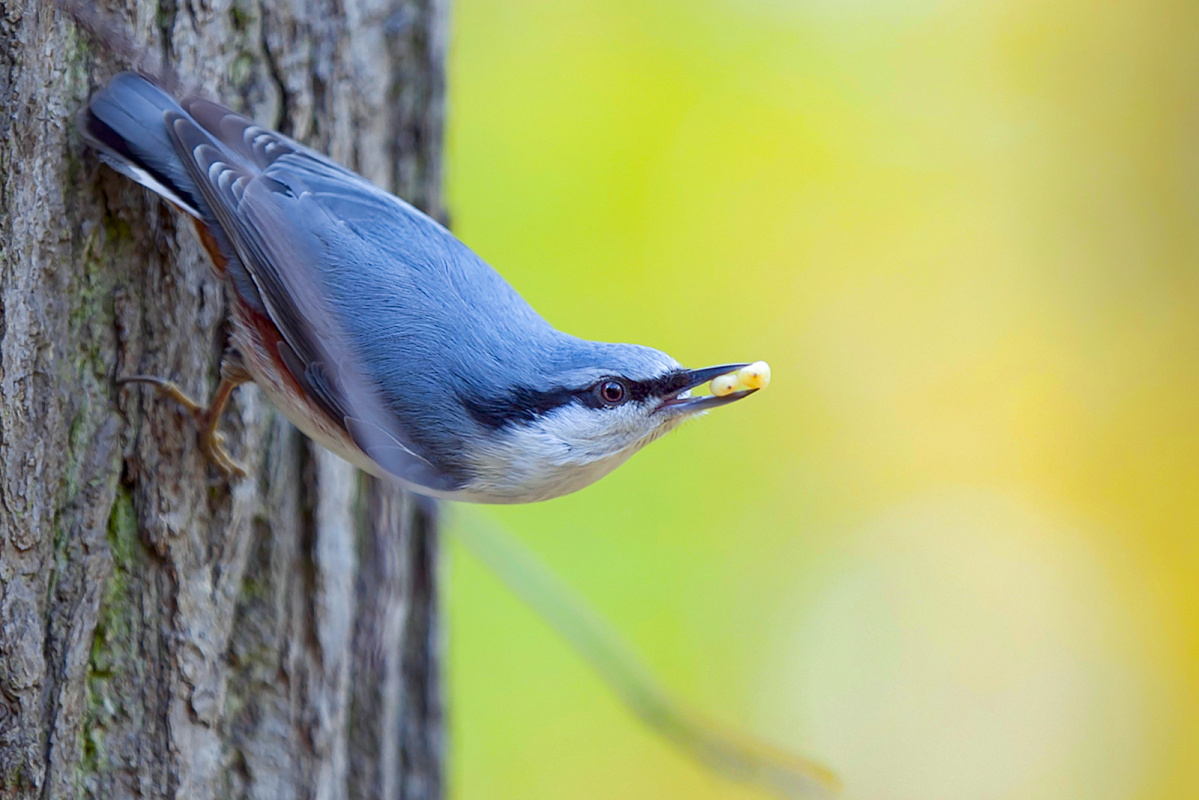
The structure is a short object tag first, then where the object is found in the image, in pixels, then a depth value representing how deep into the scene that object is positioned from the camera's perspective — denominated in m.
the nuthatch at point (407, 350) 3.47
